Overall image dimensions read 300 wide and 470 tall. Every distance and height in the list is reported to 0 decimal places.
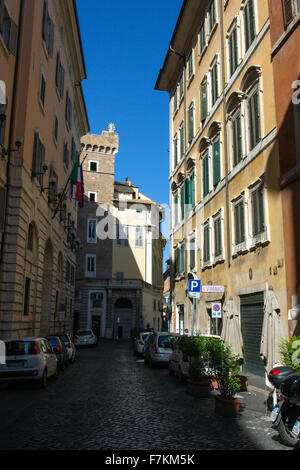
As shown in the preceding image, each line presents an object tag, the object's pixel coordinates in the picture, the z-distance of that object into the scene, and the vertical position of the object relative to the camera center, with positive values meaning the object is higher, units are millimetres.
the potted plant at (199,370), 11453 -1197
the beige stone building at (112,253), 53125 +8758
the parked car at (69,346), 22031 -1109
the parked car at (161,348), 19172 -1042
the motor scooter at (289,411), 6188 -1223
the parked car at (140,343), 26778 -1189
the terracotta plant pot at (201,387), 11430 -1593
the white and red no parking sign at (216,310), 17297 +542
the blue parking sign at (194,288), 15023 +1195
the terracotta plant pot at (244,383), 12273 -1596
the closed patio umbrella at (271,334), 11084 -238
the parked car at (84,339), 37406 -1290
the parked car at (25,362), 12656 -1121
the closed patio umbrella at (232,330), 13945 -179
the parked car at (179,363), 14172 -1316
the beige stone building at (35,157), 17219 +7552
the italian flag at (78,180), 23688 +7827
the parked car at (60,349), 18516 -1099
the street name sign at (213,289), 16234 +1269
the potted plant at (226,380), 8773 -1100
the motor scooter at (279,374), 6938 -773
